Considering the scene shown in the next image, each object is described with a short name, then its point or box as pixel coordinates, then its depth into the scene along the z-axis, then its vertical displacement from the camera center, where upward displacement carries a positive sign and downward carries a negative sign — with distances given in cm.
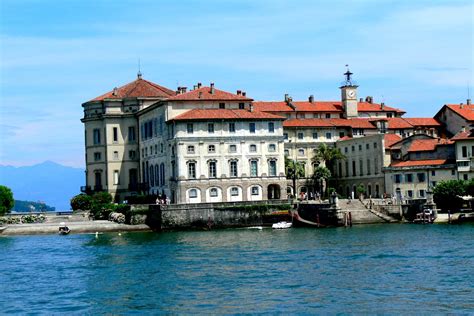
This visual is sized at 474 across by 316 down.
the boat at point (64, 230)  8588 -119
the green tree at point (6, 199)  10350 +241
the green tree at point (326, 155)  10812 +639
